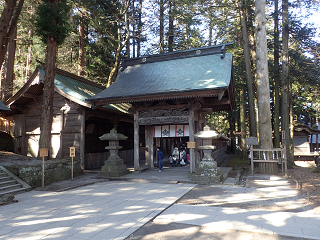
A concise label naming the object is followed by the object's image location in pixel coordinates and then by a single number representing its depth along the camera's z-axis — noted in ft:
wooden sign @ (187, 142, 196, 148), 32.51
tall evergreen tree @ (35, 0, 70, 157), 31.99
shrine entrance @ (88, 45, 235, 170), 32.24
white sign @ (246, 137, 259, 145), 36.06
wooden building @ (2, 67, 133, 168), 40.42
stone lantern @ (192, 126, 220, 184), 29.87
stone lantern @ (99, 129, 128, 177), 35.32
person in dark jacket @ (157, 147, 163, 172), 39.65
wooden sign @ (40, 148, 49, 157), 27.00
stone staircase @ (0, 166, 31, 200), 24.44
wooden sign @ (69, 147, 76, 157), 31.60
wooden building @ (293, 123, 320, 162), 65.31
